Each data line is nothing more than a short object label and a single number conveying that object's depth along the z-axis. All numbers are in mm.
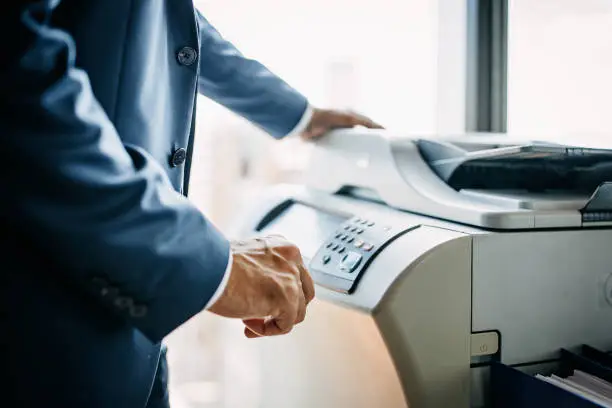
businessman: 462
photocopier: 667
